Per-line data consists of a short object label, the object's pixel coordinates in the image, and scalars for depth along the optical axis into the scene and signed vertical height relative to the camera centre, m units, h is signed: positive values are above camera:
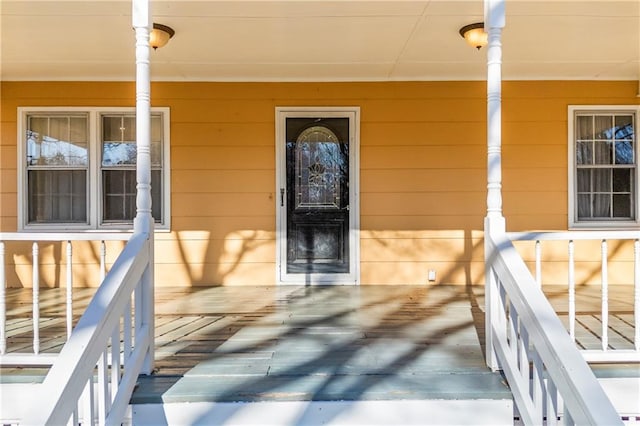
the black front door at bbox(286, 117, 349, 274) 4.64 +0.16
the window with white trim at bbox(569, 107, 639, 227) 4.66 +0.55
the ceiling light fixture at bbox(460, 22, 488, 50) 3.31 +1.40
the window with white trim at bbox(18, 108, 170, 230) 4.59 +0.47
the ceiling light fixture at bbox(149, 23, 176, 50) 3.26 +1.37
